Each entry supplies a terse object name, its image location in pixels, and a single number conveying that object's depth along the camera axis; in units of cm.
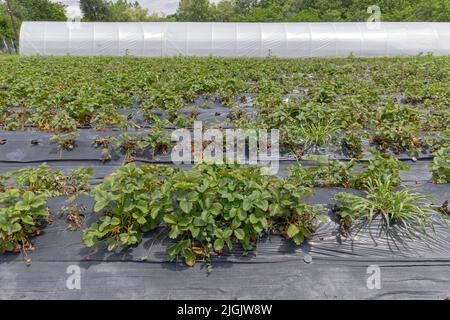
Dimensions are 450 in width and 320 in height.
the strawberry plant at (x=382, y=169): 247
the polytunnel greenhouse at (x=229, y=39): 1476
